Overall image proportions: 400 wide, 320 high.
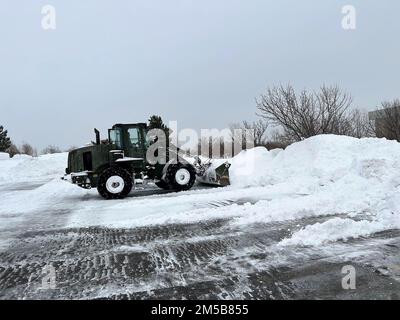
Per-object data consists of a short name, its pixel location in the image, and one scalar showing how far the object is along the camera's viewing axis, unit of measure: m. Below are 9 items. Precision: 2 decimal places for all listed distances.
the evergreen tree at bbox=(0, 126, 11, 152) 58.59
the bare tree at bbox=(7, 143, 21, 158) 62.96
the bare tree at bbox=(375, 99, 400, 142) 29.81
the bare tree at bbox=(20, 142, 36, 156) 79.61
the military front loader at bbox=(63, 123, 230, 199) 14.61
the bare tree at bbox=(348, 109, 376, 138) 37.65
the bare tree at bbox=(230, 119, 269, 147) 36.59
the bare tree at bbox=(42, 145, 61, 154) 84.49
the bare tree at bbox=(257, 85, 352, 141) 24.17
